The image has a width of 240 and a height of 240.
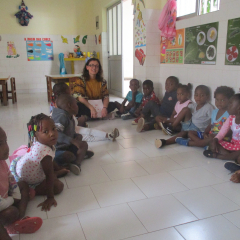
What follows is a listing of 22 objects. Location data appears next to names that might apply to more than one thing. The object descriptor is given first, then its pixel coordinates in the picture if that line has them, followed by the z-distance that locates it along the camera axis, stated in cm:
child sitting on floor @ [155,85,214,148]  307
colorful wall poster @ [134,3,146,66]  425
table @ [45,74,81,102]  565
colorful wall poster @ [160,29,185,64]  368
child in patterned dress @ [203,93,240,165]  231
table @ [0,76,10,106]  546
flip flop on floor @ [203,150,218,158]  250
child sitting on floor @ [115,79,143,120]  431
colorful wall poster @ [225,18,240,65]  271
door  626
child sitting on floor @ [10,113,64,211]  168
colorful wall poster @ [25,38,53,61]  726
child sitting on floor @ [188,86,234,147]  272
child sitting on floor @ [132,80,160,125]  409
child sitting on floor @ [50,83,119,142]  306
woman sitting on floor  398
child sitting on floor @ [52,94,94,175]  220
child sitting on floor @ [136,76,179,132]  370
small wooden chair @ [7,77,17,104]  581
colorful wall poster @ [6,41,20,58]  708
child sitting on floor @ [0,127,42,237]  138
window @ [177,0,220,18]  309
